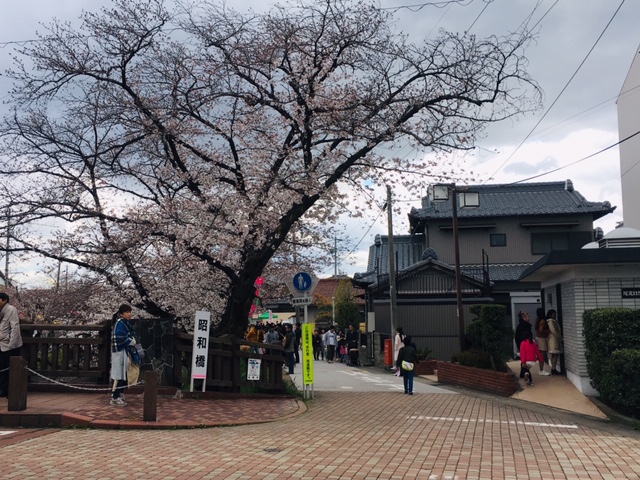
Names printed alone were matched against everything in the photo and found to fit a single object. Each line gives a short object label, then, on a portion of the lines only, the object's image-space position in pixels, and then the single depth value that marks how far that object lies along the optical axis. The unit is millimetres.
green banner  13945
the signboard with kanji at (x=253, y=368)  13367
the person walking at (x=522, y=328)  16212
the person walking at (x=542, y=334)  16250
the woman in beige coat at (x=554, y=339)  15914
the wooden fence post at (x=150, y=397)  9227
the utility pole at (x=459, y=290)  22958
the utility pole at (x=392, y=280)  25609
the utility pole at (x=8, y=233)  12211
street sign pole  13844
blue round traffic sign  13820
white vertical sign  11680
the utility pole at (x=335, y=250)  17200
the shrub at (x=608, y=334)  11742
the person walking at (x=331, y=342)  32281
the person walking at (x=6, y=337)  10469
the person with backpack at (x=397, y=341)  21702
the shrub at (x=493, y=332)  17781
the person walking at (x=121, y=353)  10156
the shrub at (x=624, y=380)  10758
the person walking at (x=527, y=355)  15805
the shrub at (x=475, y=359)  17875
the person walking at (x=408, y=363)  15352
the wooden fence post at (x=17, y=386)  9164
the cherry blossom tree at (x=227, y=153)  12719
